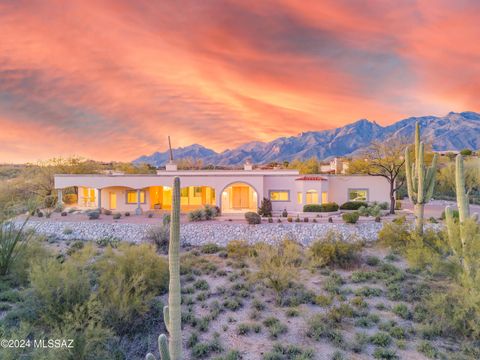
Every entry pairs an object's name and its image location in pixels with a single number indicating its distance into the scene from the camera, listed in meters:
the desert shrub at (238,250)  15.31
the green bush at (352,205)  25.00
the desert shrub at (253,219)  20.36
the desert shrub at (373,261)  14.35
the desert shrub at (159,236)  16.92
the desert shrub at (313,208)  23.56
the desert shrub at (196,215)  22.16
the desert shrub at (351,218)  19.39
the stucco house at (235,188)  25.33
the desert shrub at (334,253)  14.21
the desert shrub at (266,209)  23.45
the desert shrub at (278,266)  11.55
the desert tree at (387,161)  24.58
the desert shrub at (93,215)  22.75
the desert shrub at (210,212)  22.50
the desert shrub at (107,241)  17.11
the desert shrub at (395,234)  14.98
